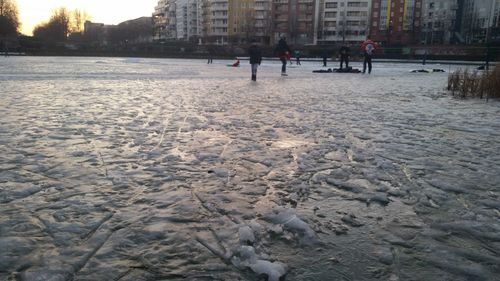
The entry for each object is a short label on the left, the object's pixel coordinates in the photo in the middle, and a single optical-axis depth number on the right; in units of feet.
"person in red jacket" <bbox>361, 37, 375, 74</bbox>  74.38
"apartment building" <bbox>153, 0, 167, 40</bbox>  477.36
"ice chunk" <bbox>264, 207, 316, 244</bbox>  8.50
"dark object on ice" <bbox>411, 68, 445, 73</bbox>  86.56
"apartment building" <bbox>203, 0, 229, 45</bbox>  371.97
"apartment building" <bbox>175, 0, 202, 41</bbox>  427.33
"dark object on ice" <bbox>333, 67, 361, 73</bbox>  79.77
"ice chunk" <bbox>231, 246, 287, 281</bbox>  7.00
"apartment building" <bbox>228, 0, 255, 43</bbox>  341.41
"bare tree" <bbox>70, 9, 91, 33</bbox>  380.72
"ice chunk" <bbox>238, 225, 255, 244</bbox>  8.22
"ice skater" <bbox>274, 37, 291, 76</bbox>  67.86
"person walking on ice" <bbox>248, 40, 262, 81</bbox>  55.72
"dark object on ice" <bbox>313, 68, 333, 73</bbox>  80.84
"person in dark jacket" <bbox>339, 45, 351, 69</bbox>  82.07
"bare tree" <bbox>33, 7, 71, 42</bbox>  321.73
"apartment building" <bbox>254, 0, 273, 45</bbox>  336.90
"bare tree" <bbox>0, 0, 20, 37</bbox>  239.87
